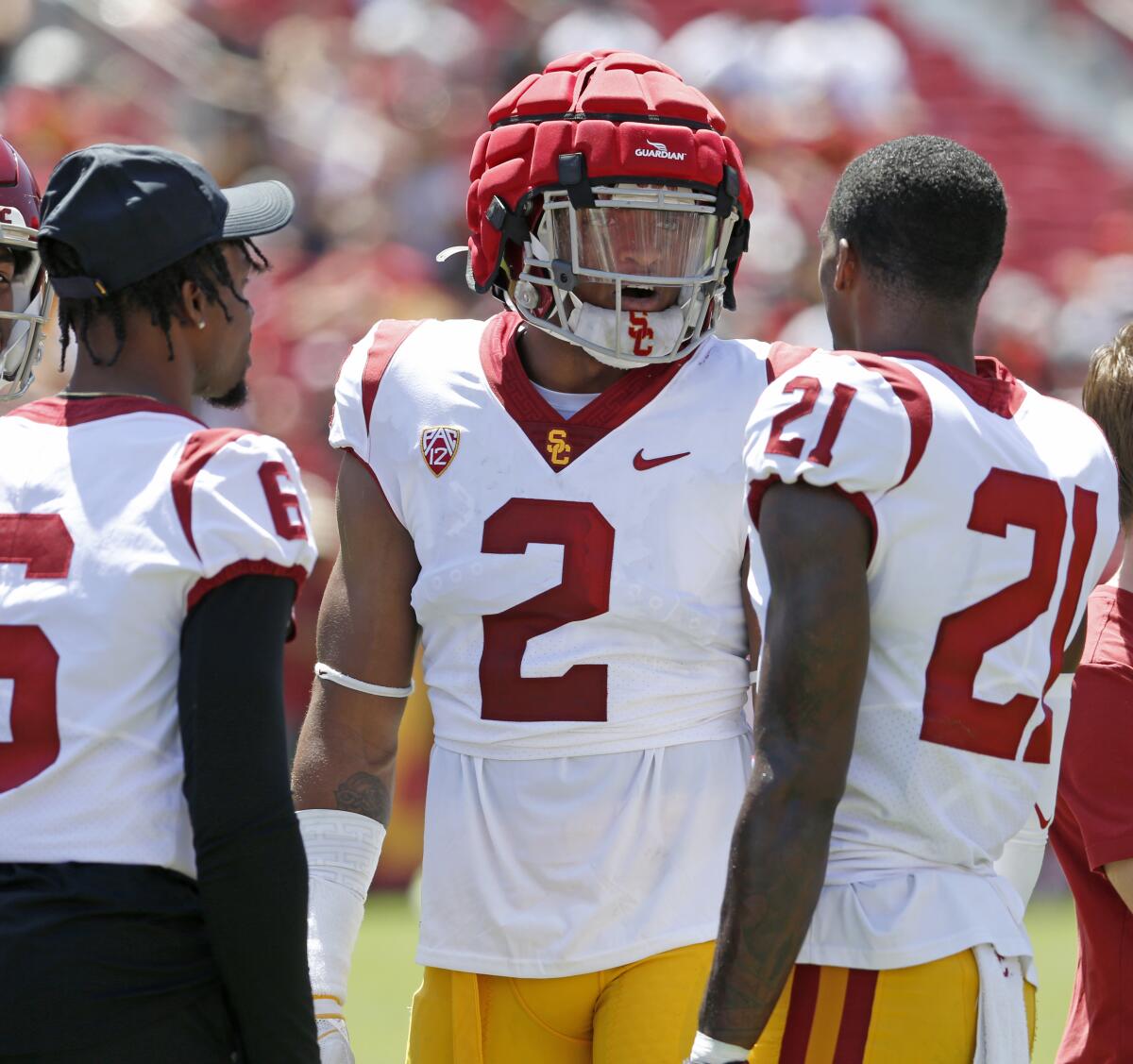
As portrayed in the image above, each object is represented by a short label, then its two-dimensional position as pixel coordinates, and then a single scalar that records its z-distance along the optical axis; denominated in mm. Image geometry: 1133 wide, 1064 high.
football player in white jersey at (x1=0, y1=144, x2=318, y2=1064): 16405
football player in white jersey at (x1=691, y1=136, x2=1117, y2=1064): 16444
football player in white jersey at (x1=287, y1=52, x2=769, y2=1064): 16796
